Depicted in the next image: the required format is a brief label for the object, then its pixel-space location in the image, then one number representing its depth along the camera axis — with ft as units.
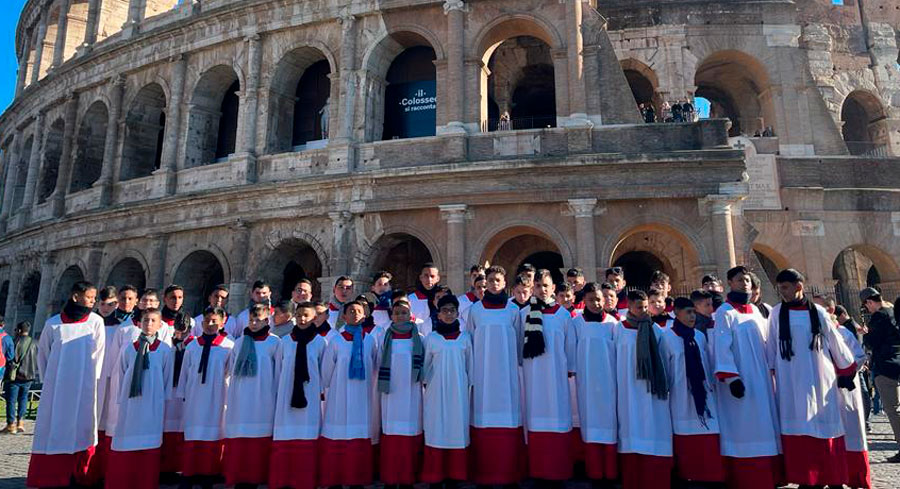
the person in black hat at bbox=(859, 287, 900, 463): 22.62
